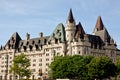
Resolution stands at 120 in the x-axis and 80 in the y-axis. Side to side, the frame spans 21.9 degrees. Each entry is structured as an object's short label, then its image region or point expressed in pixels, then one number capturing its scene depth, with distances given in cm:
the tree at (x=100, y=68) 9800
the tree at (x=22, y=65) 11144
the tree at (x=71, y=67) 10181
